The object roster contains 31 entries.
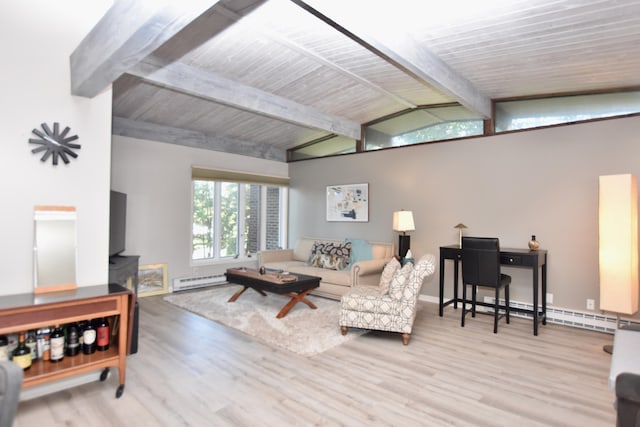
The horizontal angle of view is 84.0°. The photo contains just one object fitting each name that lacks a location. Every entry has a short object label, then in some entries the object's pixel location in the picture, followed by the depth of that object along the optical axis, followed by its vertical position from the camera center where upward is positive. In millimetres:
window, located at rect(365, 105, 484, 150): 4844 +1337
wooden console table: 2014 -627
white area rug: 3402 -1191
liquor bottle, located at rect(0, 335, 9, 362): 2098 -814
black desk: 3697 -498
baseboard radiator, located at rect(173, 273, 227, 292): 5562 -1106
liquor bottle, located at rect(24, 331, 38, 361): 2250 -830
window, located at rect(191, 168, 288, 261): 5965 -16
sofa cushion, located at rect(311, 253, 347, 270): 5270 -698
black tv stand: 2802 -683
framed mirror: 2352 -248
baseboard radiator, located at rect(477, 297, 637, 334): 3773 -1105
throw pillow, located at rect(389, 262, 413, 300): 3346 -610
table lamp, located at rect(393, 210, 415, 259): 4910 -118
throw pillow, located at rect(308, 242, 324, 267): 5625 -546
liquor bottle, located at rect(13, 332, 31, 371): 2118 -866
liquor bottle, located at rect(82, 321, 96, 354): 2393 -858
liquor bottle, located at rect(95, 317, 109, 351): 2457 -854
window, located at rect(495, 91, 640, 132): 3736 +1255
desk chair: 3752 -524
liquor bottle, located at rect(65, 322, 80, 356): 2375 -867
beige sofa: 4824 -779
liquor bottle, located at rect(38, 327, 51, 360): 2291 -861
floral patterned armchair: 3303 -838
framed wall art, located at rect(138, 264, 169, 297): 5195 -989
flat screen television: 4169 -117
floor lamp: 3254 -218
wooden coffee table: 4094 -814
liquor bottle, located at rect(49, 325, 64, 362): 2266 -862
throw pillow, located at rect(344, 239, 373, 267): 5292 -535
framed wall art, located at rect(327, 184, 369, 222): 5914 +233
